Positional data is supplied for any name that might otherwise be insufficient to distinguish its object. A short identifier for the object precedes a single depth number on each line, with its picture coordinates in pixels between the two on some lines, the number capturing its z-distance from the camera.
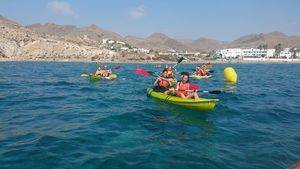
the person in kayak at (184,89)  11.39
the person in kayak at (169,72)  14.67
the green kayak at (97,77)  22.61
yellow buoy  23.63
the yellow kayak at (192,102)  10.63
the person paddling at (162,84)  13.78
